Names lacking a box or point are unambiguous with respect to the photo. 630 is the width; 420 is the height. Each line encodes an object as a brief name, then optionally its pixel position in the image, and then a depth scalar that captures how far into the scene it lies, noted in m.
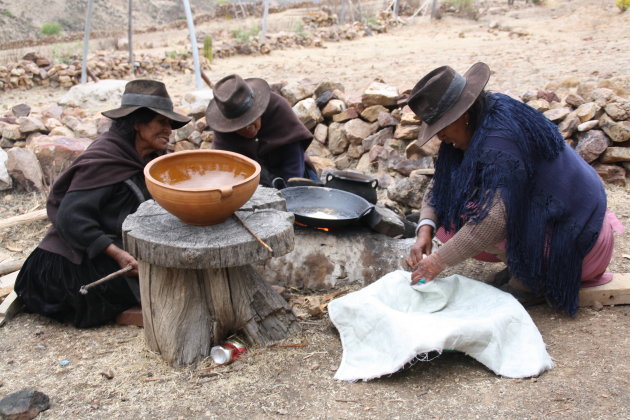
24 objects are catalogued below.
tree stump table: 2.38
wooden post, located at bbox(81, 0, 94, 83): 8.52
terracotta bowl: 2.35
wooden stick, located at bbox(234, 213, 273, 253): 2.42
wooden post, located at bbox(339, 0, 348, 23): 15.83
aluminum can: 2.68
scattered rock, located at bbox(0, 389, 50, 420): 2.27
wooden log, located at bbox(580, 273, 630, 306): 2.87
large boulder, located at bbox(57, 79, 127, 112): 8.61
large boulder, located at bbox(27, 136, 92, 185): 5.58
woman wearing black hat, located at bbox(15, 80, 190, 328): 2.98
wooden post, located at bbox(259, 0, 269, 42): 12.81
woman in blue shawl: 2.48
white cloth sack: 2.38
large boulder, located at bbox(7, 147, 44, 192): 5.45
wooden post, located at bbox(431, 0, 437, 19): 15.91
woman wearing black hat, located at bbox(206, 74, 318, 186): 3.75
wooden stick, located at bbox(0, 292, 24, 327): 3.24
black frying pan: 3.86
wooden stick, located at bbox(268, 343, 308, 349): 2.79
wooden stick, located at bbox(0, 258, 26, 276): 4.07
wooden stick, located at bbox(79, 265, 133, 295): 2.59
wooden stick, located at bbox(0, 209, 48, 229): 4.54
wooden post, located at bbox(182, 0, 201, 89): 7.85
